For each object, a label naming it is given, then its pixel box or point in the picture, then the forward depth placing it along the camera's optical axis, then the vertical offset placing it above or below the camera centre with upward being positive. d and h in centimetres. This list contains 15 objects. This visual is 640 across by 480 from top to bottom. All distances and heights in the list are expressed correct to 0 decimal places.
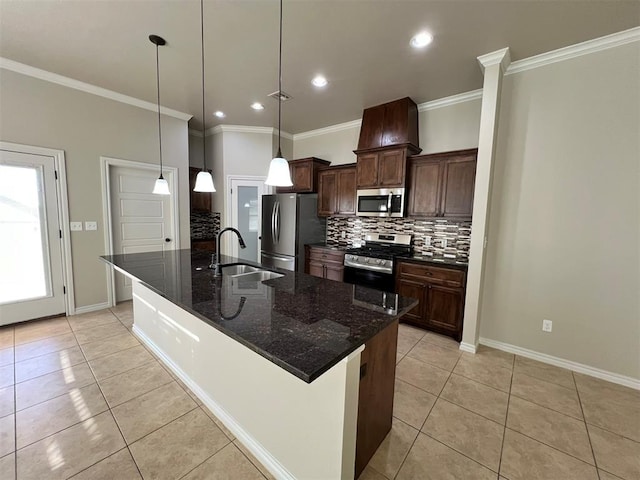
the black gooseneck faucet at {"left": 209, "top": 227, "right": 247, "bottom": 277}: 204 -42
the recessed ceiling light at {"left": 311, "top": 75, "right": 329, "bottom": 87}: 299 +151
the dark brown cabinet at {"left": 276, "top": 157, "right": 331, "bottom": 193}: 443 +70
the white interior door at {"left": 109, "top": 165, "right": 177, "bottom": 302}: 375 -7
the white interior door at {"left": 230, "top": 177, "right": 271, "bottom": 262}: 479 +2
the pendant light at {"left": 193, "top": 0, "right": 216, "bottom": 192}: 239 +26
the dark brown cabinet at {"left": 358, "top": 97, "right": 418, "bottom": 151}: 342 +121
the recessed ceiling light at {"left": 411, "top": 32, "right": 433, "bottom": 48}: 224 +151
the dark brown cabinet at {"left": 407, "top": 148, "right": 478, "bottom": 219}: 305 +41
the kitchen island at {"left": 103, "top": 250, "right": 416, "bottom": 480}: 111 -78
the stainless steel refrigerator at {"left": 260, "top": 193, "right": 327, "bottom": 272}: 426 -20
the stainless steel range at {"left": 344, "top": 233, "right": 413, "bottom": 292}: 336 -56
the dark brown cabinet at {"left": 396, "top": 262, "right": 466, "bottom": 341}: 292 -86
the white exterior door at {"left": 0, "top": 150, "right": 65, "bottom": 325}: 302 -37
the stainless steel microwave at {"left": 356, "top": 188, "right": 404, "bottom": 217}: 348 +20
